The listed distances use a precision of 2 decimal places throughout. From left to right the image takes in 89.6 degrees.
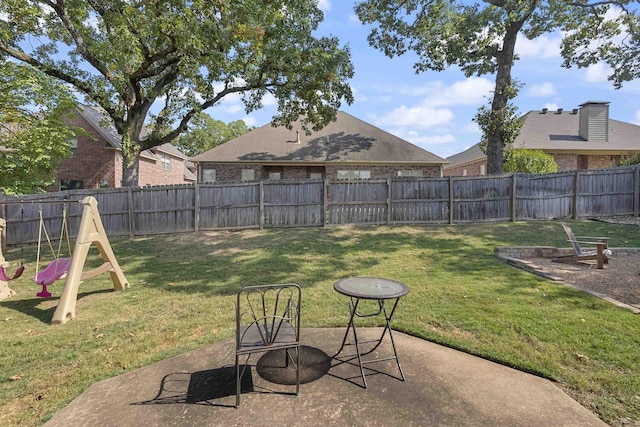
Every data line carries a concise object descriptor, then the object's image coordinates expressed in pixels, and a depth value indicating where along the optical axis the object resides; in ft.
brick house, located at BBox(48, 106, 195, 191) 68.44
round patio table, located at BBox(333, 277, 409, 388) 10.07
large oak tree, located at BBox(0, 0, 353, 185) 36.63
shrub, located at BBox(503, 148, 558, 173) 52.60
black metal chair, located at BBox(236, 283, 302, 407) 8.96
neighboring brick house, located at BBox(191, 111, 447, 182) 62.03
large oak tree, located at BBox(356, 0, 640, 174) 45.88
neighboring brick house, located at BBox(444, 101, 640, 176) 67.92
